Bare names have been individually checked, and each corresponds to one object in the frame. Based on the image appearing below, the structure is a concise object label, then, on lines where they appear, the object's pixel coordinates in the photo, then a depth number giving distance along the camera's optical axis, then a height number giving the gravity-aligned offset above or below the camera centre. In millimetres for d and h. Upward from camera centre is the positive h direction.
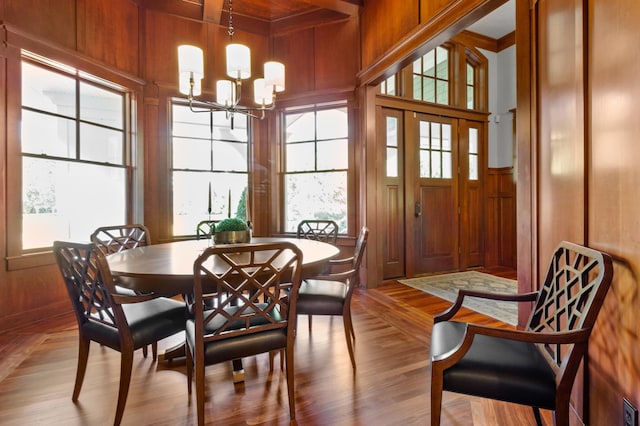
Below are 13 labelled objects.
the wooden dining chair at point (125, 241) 2532 -243
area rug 3086 -927
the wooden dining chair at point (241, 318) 1393 -513
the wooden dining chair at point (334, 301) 2056 -577
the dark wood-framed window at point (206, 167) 3922 +586
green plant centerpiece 2164 -131
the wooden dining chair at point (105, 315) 1482 -541
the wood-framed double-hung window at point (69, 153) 2871 +612
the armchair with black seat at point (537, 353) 1080 -562
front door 4371 +269
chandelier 2129 +997
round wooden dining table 1512 -281
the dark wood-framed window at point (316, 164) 4102 +635
